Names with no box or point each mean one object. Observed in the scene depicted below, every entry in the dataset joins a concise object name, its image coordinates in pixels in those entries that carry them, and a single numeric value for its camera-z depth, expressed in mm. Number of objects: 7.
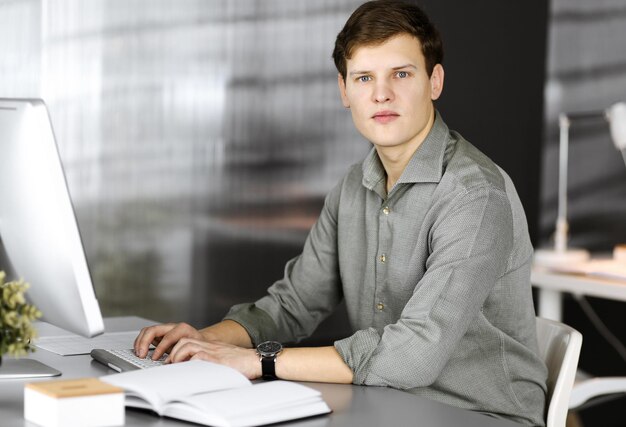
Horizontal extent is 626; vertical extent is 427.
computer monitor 1898
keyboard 2083
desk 1846
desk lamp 3847
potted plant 1791
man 2095
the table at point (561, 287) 3420
